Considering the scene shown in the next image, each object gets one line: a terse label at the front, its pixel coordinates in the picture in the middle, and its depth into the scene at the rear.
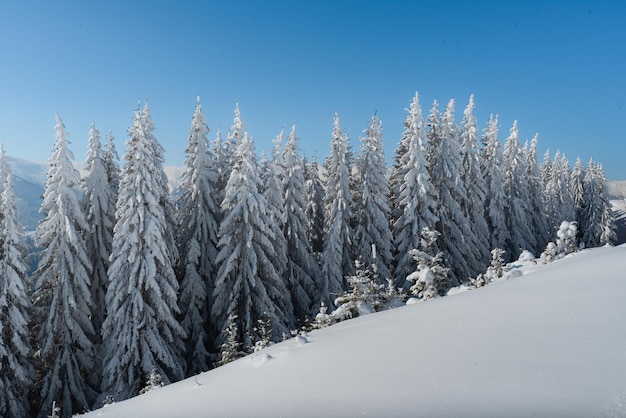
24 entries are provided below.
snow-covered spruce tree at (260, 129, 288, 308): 25.02
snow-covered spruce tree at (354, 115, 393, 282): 27.44
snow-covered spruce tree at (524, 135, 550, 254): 42.31
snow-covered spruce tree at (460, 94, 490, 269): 31.23
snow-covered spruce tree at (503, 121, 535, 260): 35.34
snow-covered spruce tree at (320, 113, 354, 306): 26.80
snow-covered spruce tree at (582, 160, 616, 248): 51.09
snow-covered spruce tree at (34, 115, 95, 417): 19.91
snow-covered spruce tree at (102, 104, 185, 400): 19.50
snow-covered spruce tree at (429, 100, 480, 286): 27.95
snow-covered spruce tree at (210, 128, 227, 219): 26.53
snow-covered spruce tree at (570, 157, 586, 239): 61.25
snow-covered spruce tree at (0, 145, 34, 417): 18.25
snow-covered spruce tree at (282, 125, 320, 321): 27.72
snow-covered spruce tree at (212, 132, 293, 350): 22.44
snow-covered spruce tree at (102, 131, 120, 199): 25.42
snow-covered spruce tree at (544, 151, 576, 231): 52.80
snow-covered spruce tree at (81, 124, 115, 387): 23.05
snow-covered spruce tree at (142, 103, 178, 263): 22.91
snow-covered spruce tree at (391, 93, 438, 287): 26.80
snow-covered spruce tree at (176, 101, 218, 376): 23.48
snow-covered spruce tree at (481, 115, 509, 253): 34.41
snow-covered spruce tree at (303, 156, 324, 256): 32.91
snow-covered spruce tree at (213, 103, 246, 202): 25.91
